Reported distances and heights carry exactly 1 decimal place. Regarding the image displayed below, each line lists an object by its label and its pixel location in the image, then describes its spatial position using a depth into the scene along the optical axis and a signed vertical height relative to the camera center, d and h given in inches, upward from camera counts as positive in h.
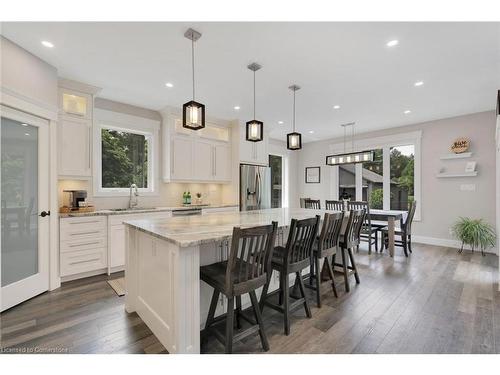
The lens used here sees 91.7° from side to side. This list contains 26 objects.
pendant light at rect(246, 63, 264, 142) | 118.1 +27.4
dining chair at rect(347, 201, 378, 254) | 179.7 -28.1
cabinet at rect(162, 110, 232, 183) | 180.8 +27.0
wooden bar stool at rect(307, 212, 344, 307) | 100.3 -24.1
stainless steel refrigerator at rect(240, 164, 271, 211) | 209.6 -0.7
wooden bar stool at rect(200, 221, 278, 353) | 65.9 -26.9
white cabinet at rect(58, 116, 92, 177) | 132.8 +22.3
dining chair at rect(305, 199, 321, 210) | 211.6 -15.8
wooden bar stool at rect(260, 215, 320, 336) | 83.6 -26.7
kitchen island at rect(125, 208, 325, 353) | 65.4 -25.8
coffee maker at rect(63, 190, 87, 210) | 139.0 -6.8
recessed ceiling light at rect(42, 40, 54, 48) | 98.6 +58.8
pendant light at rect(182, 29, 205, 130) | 94.3 +28.7
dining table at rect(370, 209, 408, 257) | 173.0 -23.6
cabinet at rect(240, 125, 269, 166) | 212.4 +31.4
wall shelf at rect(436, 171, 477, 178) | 189.0 +9.5
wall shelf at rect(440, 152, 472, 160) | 191.3 +24.7
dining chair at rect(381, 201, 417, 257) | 180.4 -33.8
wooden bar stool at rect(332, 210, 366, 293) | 115.7 -25.2
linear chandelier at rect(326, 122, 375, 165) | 185.8 +22.9
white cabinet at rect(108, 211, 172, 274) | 138.9 -32.5
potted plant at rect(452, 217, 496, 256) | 174.2 -34.7
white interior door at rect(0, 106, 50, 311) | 99.2 -9.0
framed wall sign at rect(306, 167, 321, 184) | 295.6 +13.9
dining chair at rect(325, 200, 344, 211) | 196.2 -15.7
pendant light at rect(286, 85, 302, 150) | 140.2 +26.7
